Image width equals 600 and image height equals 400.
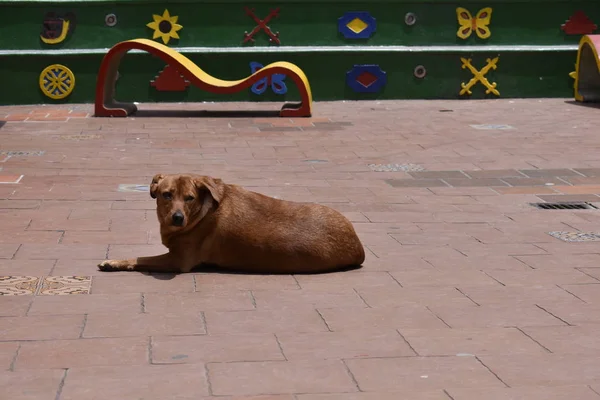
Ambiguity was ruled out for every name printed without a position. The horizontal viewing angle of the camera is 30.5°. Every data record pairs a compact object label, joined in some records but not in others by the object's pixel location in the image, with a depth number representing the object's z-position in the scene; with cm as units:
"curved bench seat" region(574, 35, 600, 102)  1941
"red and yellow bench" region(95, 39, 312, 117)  1698
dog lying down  737
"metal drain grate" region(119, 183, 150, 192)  1082
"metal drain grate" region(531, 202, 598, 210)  1021
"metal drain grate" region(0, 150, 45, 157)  1317
